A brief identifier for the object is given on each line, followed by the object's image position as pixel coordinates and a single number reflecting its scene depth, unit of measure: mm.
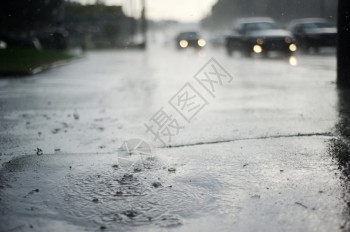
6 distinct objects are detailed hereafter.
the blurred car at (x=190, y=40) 36156
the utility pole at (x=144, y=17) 43272
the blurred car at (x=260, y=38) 20266
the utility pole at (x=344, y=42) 8547
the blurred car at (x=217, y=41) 45409
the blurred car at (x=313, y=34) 23016
